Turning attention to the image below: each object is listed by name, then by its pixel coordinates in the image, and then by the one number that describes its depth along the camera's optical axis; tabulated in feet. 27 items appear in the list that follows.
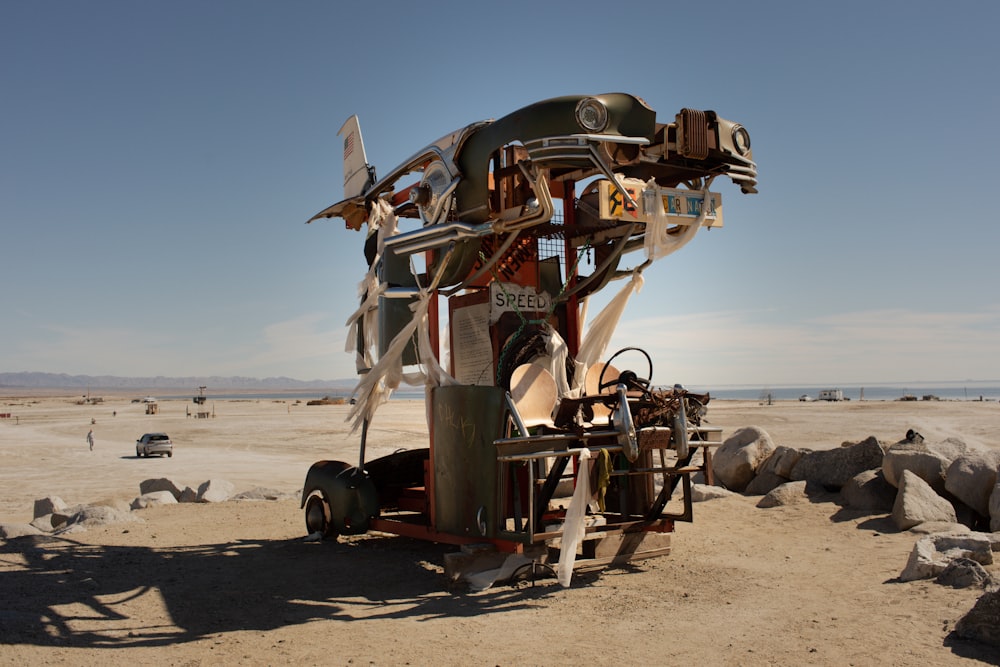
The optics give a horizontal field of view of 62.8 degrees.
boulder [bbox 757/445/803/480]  46.93
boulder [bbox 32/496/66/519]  51.00
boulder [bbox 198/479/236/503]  52.65
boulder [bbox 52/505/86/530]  46.34
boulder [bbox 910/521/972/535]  32.90
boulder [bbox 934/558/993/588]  23.95
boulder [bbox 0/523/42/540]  41.50
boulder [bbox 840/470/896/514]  39.11
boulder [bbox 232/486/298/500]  54.60
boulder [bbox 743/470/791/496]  47.55
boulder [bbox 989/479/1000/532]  32.55
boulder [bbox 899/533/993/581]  25.90
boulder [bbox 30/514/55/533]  44.98
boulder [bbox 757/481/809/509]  42.57
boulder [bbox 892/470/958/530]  34.83
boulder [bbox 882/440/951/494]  38.22
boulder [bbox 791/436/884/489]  42.83
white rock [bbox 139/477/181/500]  56.03
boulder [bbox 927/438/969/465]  40.75
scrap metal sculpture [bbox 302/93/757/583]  27.66
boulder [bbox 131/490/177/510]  50.47
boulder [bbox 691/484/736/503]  45.62
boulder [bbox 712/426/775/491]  49.40
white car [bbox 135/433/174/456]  117.50
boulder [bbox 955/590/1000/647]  19.22
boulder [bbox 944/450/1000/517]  35.24
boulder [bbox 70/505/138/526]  43.50
